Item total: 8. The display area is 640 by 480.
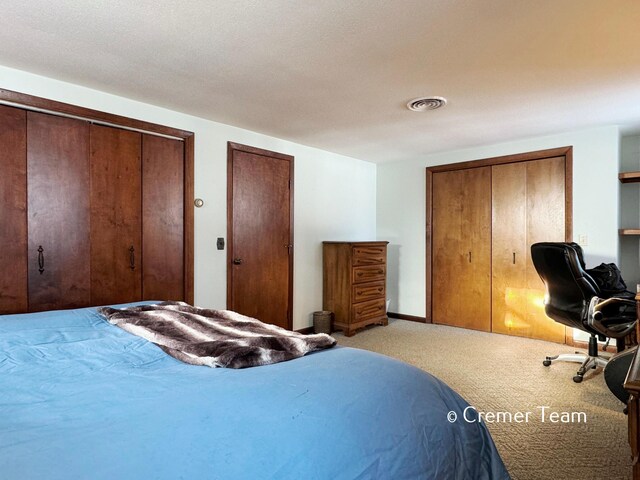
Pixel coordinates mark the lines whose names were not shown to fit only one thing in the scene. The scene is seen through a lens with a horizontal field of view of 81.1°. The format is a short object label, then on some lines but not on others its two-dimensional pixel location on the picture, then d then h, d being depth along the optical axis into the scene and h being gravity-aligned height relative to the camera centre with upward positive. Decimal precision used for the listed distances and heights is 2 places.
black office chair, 2.87 -0.51
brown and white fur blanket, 1.27 -0.40
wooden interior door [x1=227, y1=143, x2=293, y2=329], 3.76 +0.03
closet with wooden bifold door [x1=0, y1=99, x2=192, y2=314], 2.53 +0.18
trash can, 4.41 -0.99
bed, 0.74 -0.43
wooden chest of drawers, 4.37 -0.56
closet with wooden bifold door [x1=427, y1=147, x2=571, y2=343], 4.08 +0.02
